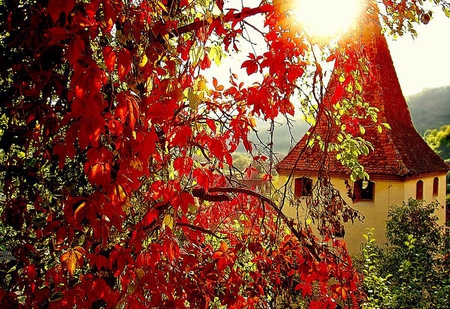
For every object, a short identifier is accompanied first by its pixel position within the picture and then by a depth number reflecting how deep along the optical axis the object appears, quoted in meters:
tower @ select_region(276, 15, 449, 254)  11.87
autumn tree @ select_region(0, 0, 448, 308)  1.54
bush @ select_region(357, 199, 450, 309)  6.93
